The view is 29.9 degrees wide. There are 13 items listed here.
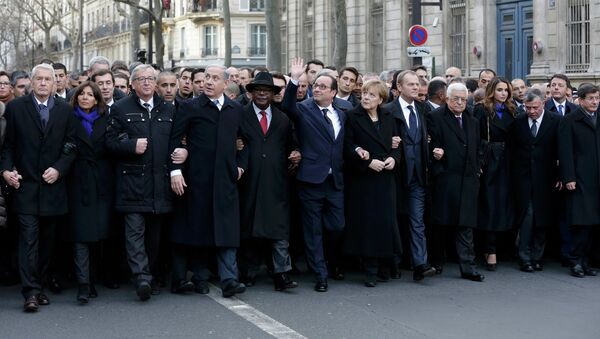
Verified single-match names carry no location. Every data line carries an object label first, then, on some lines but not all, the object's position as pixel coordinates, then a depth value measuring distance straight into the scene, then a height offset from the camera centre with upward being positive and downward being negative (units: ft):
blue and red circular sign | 75.61 +8.39
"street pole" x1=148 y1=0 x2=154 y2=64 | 140.46 +15.53
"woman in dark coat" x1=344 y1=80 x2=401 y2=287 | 38.45 -0.77
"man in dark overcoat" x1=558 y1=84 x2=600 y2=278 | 42.19 -0.35
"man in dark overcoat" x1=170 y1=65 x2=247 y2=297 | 36.29 -0.45
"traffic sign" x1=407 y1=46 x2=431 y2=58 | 73.56 +7.09
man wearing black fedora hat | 37.42 -0.59
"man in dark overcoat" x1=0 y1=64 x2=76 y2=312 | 34.45 -0.12
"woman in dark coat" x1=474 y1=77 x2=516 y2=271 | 42.50 -0.33
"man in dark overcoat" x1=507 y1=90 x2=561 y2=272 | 42.96 -0.53
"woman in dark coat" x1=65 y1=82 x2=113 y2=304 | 35.68 -0.83
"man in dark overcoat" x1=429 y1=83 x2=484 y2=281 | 40.27 -0.39
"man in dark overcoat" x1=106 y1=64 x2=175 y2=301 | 35.76 +0.01
